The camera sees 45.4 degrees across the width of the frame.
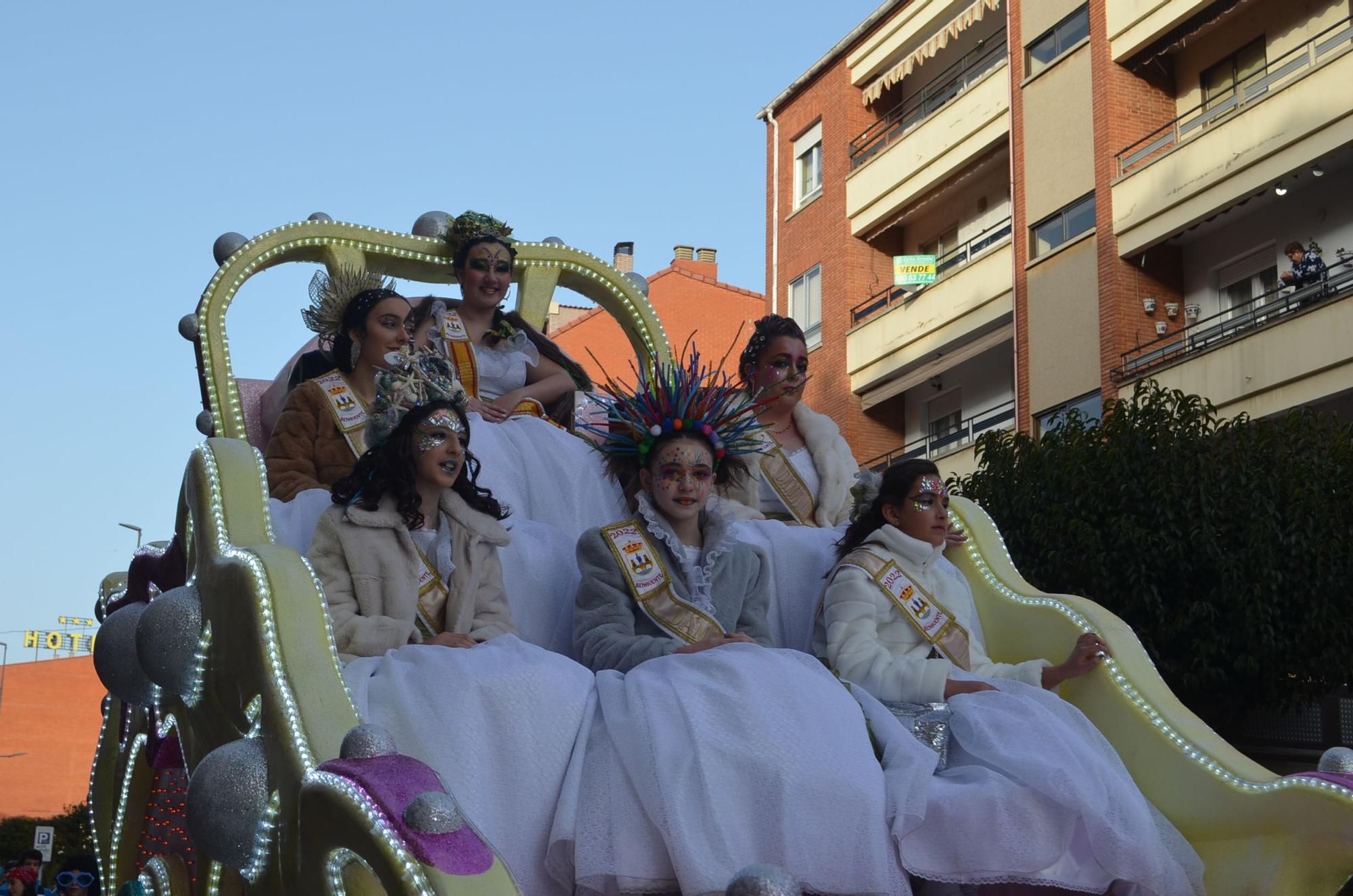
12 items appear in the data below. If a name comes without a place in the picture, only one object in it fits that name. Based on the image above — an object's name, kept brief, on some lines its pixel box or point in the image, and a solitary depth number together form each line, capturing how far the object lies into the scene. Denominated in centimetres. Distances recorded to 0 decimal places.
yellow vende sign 2695
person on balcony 1873
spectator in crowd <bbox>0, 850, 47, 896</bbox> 1340
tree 1227
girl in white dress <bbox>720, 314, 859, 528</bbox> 665
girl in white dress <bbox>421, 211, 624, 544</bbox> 645
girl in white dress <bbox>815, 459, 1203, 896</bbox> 432
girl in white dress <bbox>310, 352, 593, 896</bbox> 420
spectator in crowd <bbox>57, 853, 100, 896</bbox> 1071
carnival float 340
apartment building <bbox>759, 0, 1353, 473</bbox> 1956
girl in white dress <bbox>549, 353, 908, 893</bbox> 402
